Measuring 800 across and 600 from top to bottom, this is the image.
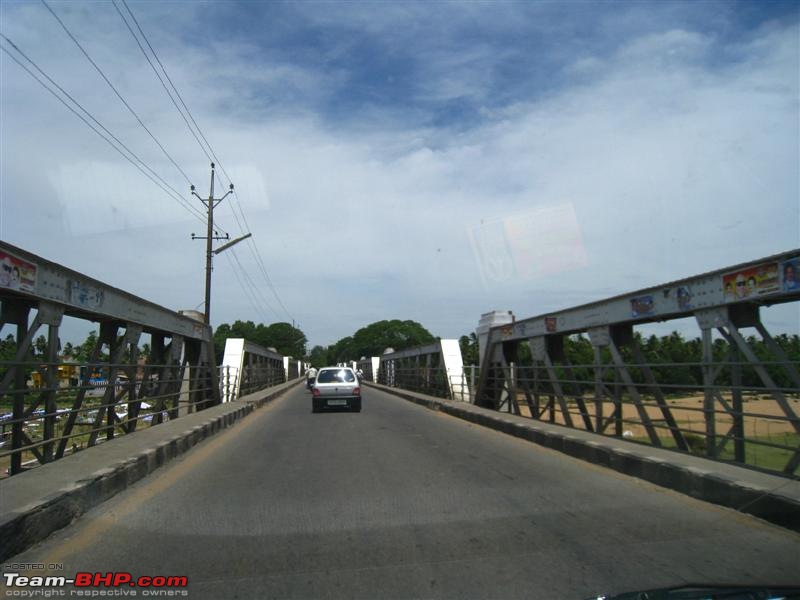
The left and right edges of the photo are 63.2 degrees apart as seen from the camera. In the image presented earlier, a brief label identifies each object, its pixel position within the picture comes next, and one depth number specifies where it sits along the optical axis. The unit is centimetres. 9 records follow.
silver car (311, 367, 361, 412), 2059
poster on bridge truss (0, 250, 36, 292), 705
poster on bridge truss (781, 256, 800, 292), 692
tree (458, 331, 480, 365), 4586
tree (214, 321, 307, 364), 10569
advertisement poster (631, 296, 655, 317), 980
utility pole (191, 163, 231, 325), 2751
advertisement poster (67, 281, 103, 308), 899
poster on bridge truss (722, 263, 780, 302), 730
